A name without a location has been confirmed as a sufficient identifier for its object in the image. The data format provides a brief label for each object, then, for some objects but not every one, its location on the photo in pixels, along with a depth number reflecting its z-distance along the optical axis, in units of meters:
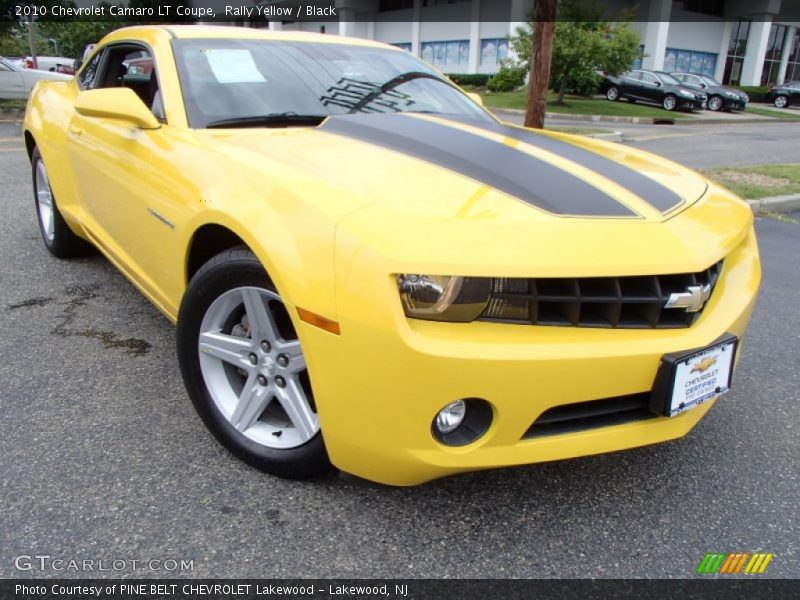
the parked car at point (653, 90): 23.67
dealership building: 32.28
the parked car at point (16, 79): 15.06
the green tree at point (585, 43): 20.44
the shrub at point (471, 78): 33.09
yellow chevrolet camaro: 1.64
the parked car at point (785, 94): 31.03
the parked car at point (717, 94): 25.23
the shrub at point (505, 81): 27.83
